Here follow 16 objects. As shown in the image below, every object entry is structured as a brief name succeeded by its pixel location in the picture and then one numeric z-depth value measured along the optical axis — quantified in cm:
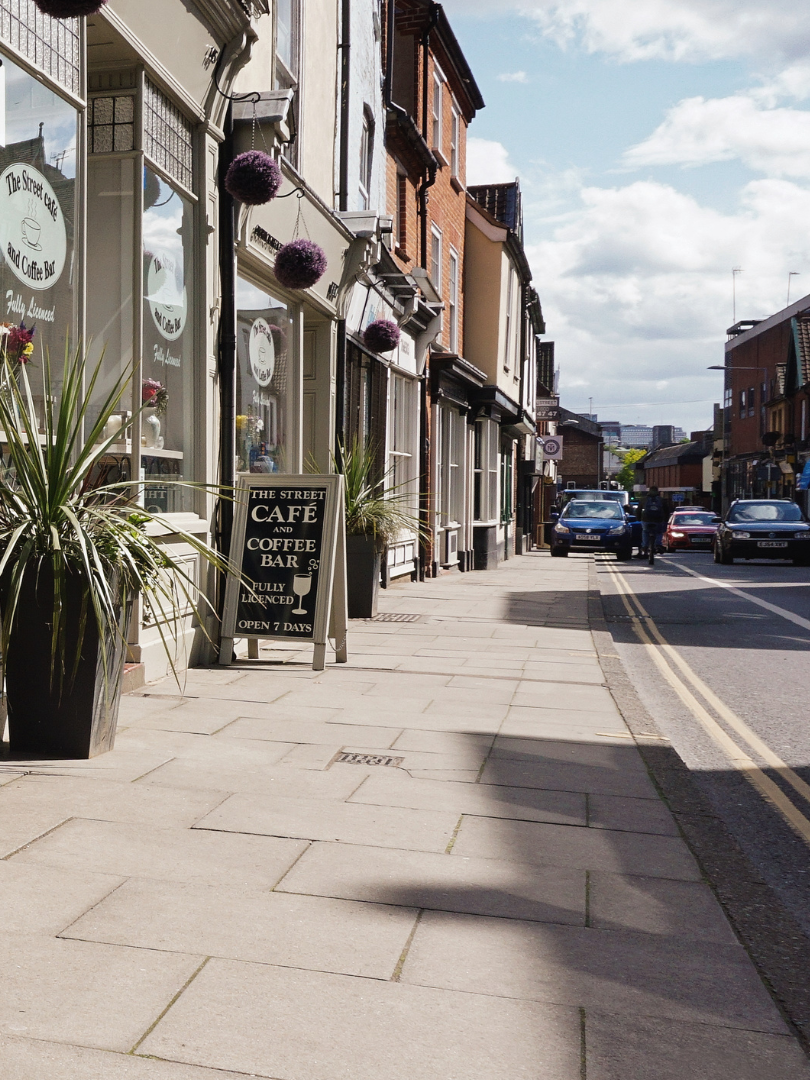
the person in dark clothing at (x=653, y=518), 2500
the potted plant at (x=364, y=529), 1066
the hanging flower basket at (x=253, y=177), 748
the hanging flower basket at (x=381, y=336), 1306
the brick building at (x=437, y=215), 1628
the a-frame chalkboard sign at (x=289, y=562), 734
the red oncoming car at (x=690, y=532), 3447
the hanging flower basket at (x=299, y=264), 891
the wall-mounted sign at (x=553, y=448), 3822
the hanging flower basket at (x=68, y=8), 501
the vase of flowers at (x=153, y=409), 703
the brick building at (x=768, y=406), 4888
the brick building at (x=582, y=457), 9406
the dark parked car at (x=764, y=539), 2466
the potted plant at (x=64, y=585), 438
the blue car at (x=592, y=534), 2844
